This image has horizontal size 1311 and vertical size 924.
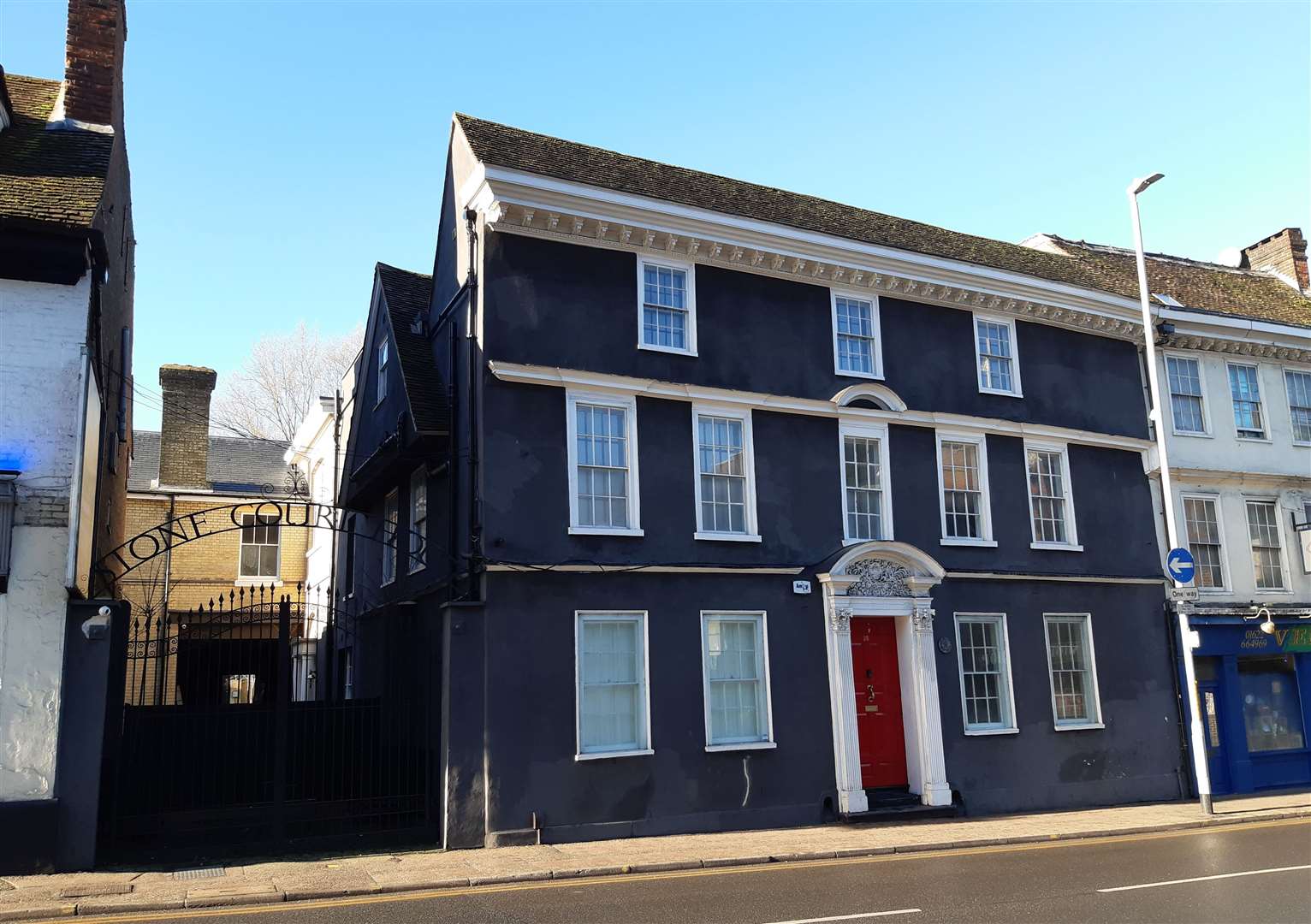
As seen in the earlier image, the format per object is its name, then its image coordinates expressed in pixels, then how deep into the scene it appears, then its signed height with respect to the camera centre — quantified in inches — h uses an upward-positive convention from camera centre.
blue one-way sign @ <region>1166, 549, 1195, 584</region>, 694.5 +81.1
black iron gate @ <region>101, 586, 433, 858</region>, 520.4 -33.2
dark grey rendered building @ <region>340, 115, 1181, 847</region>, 593.0 +122.4
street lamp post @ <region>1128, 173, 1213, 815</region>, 700.7 +121.0
